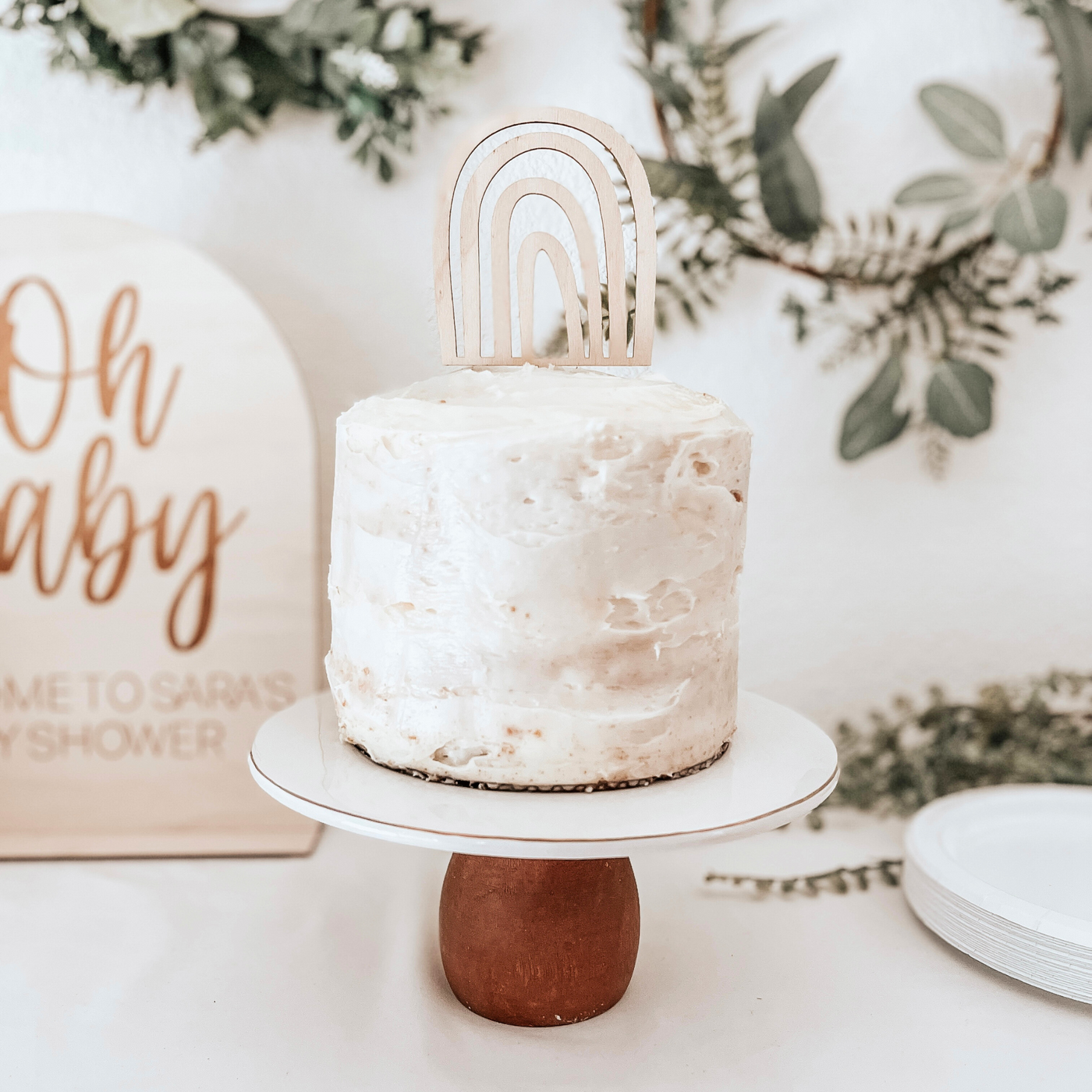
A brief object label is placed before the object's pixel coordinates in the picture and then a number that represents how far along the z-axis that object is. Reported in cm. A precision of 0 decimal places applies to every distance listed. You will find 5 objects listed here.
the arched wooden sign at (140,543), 115
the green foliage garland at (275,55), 114
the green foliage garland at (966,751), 131
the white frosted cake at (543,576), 74
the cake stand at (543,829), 69
